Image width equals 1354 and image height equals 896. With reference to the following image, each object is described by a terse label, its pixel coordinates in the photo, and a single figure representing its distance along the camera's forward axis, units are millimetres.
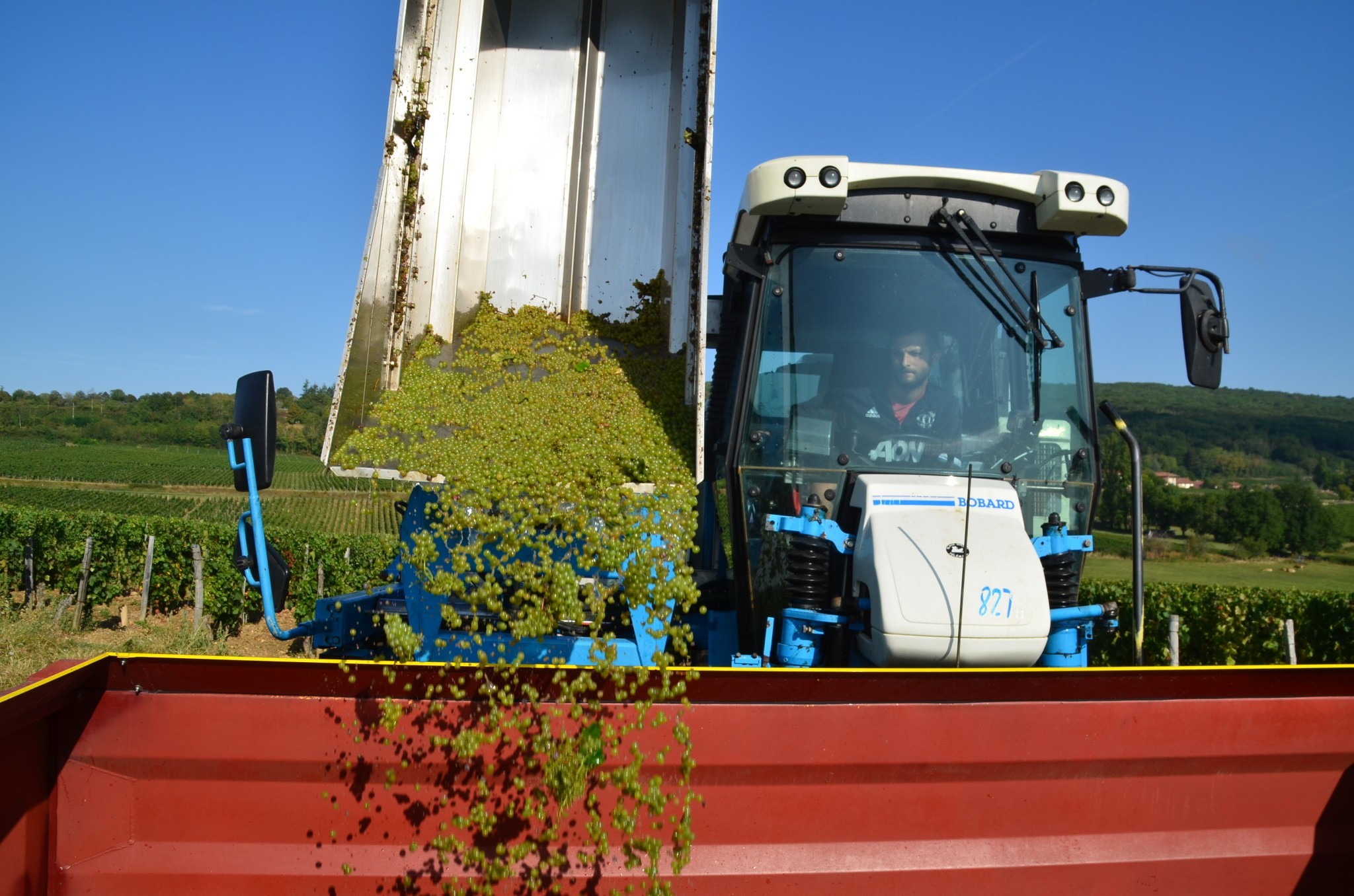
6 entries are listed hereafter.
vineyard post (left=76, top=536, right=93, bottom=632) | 18469
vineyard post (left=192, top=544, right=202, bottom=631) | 16562
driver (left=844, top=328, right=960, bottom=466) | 3477
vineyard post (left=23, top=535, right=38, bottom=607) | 19875
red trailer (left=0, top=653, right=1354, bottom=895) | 2432
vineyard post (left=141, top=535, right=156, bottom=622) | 18562
